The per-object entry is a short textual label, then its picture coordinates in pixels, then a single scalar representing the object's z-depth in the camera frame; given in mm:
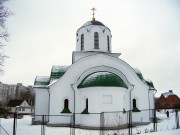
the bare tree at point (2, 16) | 10062
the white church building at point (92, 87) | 15828
